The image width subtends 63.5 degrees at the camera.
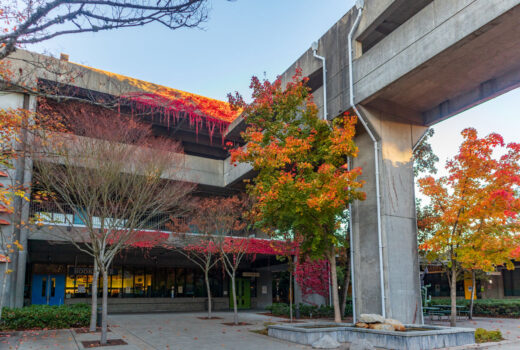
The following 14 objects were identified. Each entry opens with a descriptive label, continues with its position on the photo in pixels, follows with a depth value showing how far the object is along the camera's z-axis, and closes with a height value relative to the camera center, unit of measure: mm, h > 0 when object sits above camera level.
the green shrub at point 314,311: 22594 -3450
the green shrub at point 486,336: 12875 -2735
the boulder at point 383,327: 11953 -2273
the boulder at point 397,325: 12102 -2238
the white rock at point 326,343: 12008 -2751
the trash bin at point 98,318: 16909 -2981
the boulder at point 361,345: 10797 -2534
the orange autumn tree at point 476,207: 14102 +1325
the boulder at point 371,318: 12484 -2122
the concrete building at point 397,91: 12570 +5496
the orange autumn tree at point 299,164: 13891 +2857
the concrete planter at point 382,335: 10945 -2529
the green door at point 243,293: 31422 -3537
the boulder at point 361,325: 12609 -2342
